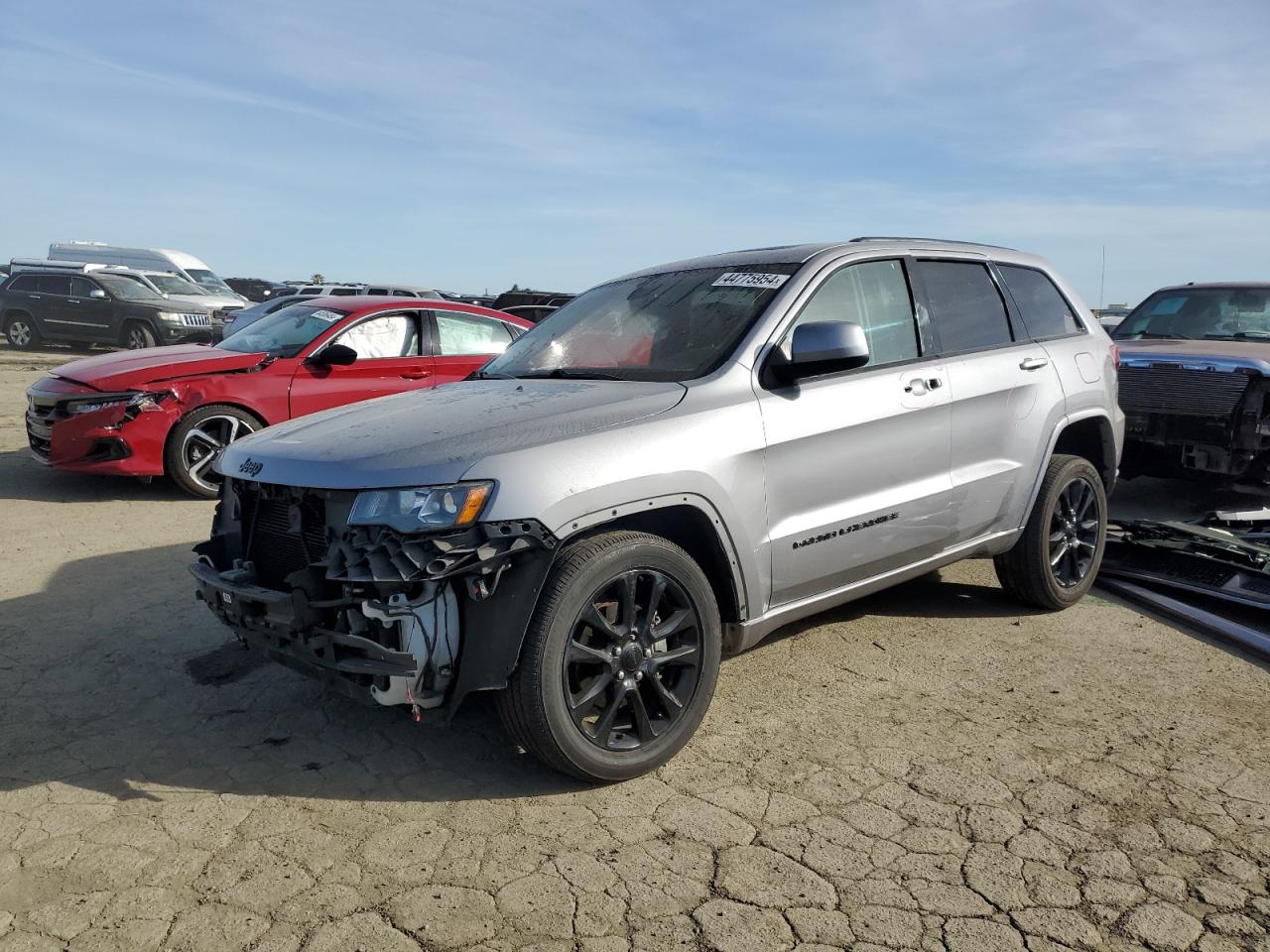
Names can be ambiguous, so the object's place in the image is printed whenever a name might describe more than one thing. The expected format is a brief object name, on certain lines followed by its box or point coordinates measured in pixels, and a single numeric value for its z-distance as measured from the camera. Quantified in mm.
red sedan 7789
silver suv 3281
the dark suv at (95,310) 22016
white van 32062
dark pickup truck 7414
